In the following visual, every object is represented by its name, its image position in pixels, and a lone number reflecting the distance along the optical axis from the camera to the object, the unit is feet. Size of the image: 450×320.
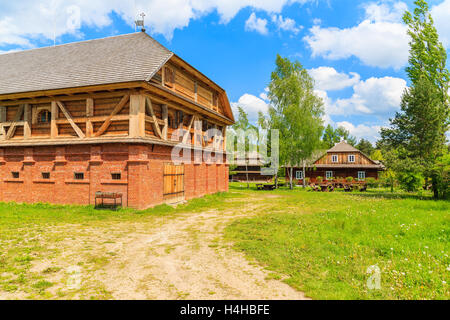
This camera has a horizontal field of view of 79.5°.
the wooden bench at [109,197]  41.30
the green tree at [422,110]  65.31
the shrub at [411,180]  65.25
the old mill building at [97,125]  42.60
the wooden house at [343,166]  118.83
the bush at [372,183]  105.60
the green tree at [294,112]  101.35
